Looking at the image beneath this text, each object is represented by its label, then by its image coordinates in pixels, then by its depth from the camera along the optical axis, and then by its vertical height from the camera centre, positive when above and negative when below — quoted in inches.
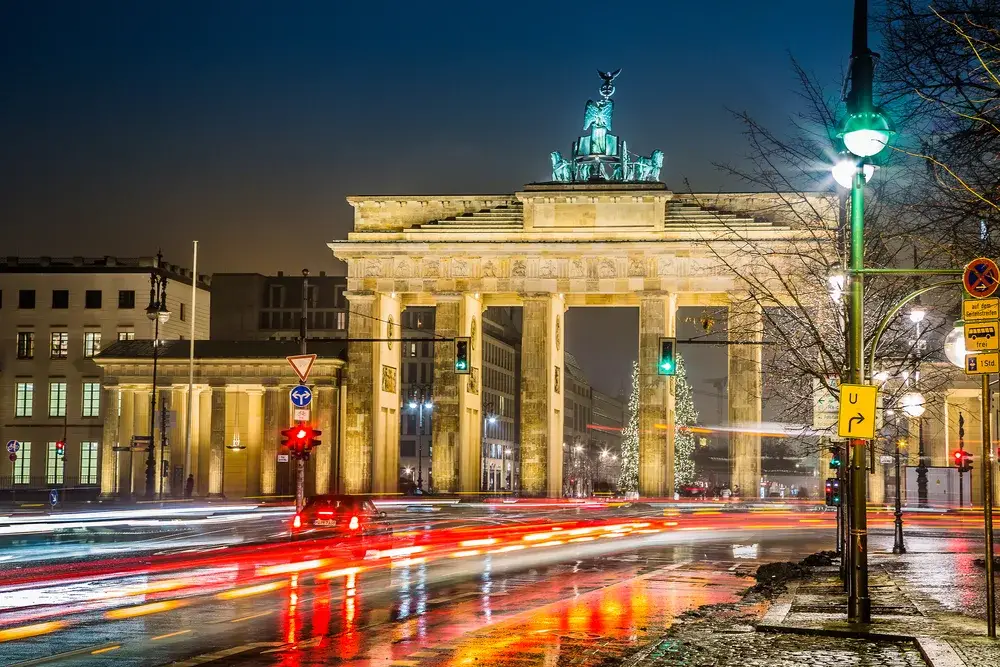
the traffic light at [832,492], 1223.1 -25.6
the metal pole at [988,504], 565.3 -17.1
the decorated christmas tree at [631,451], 4168.3 +35.6
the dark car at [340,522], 1355.8 -63.0
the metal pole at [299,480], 1461.2 -22.7
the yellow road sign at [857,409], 696.4 +27.7
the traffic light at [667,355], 1998.0 +156.0
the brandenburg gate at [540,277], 3058.6 +422.6
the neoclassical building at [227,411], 3186.5 +114.5
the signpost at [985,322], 594.5 +62.2
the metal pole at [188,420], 2711.6 +80.2
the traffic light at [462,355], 1951.3 +151.0
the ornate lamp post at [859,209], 671.1 +130.9
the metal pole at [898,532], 1311.5 -66.1
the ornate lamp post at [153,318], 2366.5 +246.0
